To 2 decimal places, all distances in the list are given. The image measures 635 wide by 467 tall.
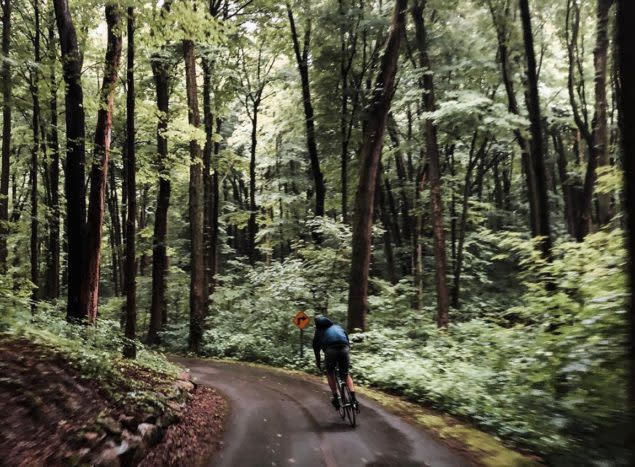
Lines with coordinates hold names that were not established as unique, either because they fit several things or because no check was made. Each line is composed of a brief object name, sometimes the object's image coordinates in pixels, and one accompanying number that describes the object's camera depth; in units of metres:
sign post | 14.62
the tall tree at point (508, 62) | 15.74
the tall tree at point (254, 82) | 25.83
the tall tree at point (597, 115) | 13.80
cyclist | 8.73
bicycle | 8.06
